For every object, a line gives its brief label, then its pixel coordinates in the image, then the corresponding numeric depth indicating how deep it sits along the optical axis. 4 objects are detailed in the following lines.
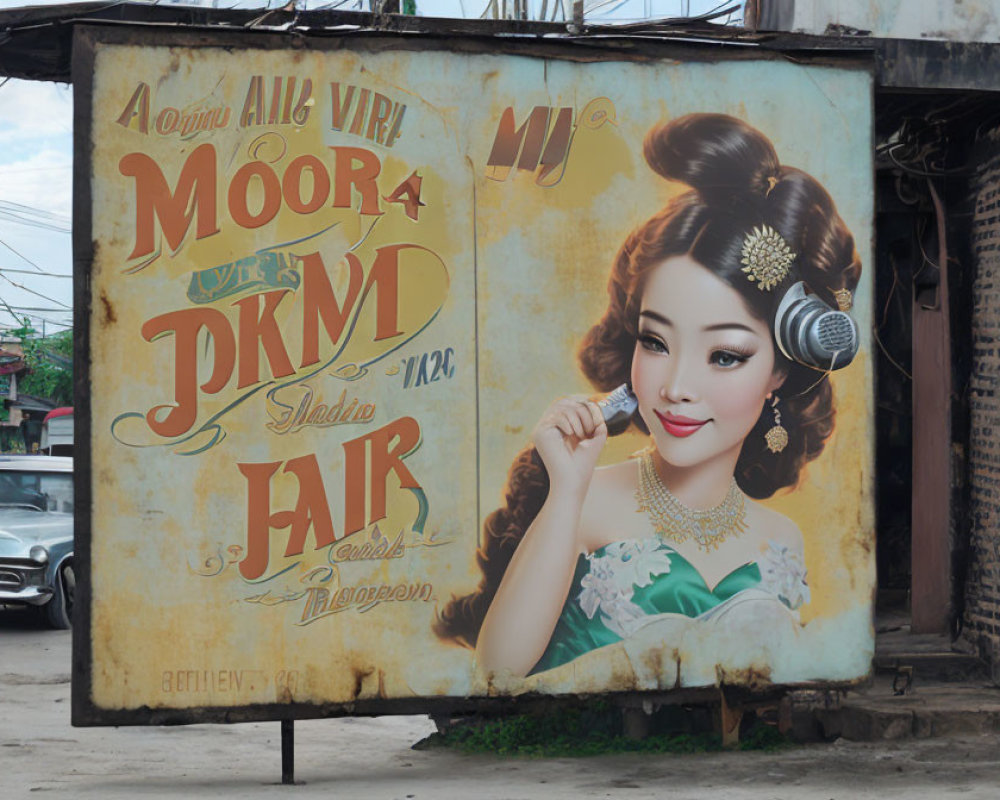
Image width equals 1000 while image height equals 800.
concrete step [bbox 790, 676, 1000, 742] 8.16
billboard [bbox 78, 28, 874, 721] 7.12
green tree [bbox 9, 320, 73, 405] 50.09
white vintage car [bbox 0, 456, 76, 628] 14.38
